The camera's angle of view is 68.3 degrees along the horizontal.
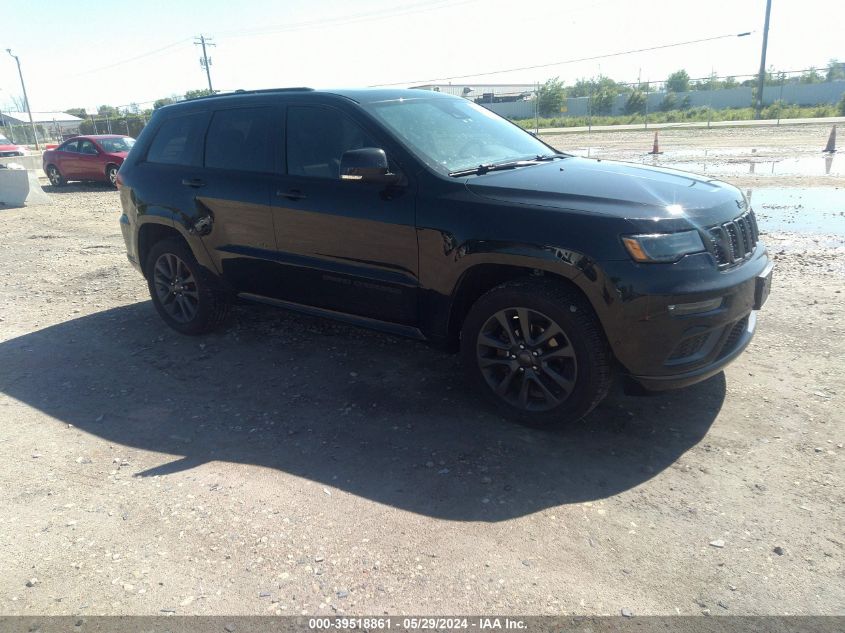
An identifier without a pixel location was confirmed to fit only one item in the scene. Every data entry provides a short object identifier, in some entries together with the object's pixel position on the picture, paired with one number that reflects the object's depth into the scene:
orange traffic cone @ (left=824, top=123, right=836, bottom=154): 17.85
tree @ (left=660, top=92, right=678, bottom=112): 59.91
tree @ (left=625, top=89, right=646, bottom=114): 61.41
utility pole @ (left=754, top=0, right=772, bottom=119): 40.41
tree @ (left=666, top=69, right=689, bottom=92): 74.25
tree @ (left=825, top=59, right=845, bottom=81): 68.64
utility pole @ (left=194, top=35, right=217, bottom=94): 59.69
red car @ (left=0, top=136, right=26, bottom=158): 30.00
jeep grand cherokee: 3.21
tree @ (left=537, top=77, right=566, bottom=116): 62.06
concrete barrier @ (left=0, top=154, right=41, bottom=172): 18.81
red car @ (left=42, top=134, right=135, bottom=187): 17.58
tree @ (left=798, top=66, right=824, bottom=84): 66.71
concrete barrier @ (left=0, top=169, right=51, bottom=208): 14.83
